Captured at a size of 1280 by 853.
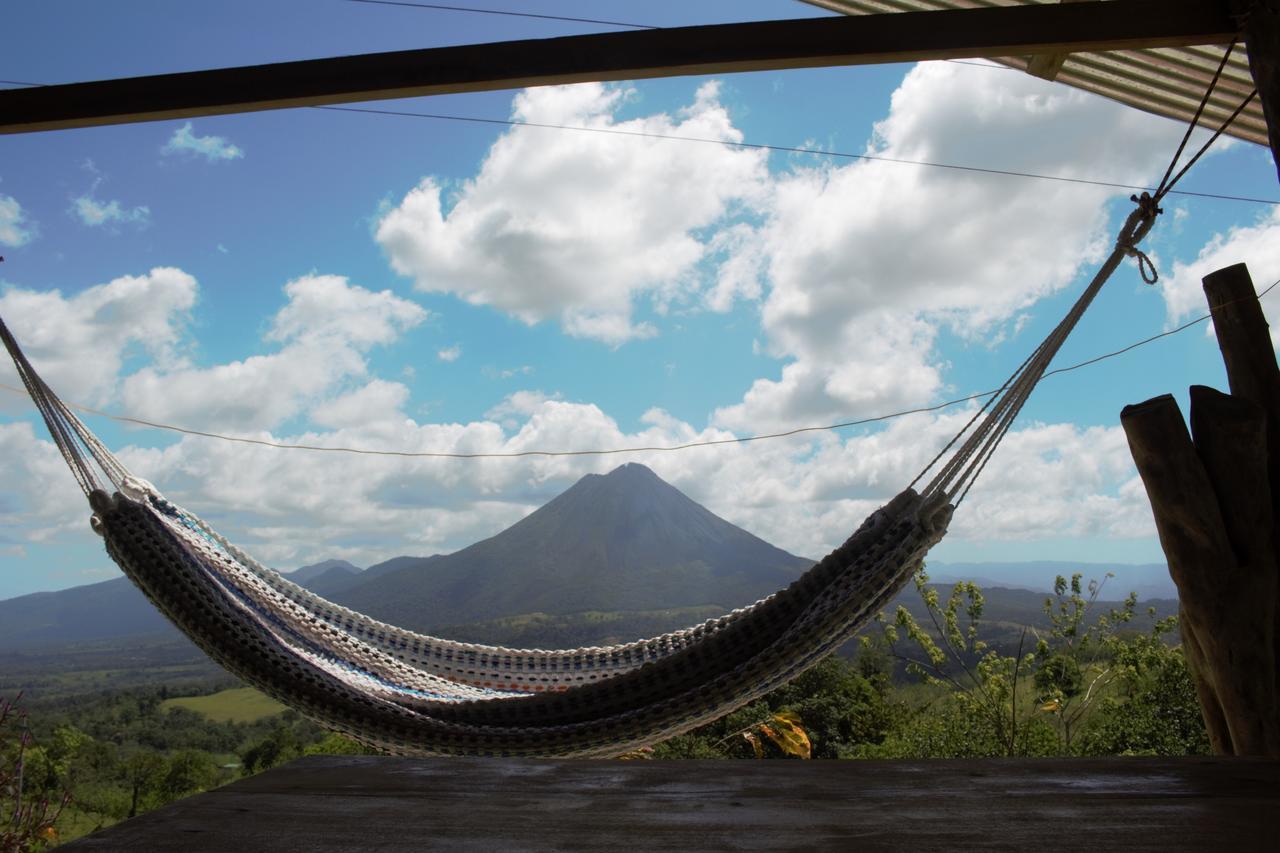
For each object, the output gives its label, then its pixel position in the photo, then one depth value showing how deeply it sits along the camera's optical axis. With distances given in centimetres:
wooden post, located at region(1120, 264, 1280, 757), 120
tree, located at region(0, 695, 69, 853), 319
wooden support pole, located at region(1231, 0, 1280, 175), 137
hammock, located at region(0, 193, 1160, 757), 153
